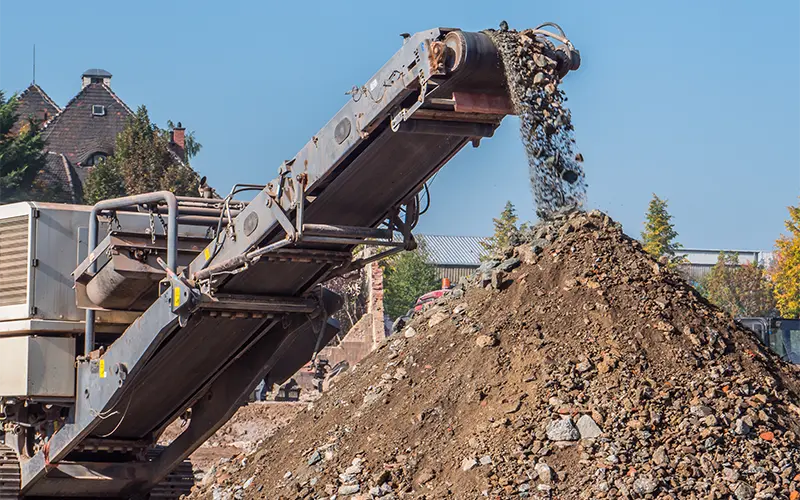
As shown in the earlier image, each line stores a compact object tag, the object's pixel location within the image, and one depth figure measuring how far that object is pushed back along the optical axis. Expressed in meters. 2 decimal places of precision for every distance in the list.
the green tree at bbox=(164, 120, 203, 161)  73.75
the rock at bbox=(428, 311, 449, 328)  20.28
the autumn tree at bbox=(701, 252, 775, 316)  100.56
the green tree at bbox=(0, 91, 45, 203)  68.12
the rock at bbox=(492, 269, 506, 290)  19.75
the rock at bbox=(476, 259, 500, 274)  20.62
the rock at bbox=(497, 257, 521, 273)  19.91
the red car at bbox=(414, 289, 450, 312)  50.83
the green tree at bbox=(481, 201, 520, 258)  89.02
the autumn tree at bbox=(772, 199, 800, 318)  80.94
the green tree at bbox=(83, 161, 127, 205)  64.59
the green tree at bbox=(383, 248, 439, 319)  79.00
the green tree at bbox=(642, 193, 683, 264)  96.00
